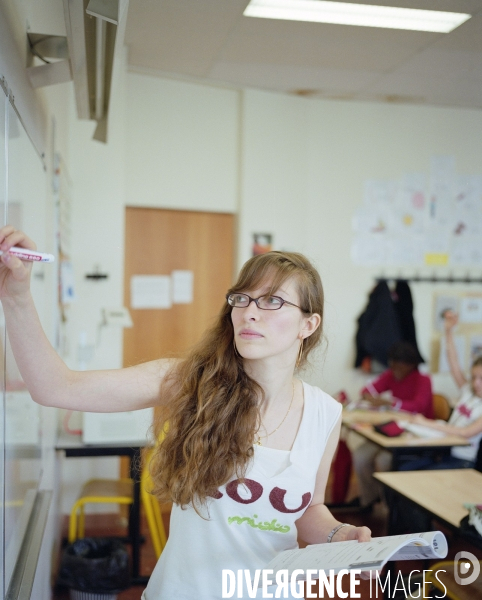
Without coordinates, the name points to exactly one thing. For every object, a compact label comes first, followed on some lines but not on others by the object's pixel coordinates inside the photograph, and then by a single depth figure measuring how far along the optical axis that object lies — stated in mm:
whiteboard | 1171
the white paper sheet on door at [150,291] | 4434
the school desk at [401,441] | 3322
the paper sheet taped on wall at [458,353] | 5094
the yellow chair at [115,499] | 3100
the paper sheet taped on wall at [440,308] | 5094
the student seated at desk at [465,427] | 3559
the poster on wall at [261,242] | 4594
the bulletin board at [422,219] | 4957
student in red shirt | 4062
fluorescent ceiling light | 3066
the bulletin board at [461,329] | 5094
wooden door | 4430
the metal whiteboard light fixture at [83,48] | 1257
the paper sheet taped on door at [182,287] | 4543
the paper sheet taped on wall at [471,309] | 5160
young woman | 1358
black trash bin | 2676
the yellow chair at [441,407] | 4221
